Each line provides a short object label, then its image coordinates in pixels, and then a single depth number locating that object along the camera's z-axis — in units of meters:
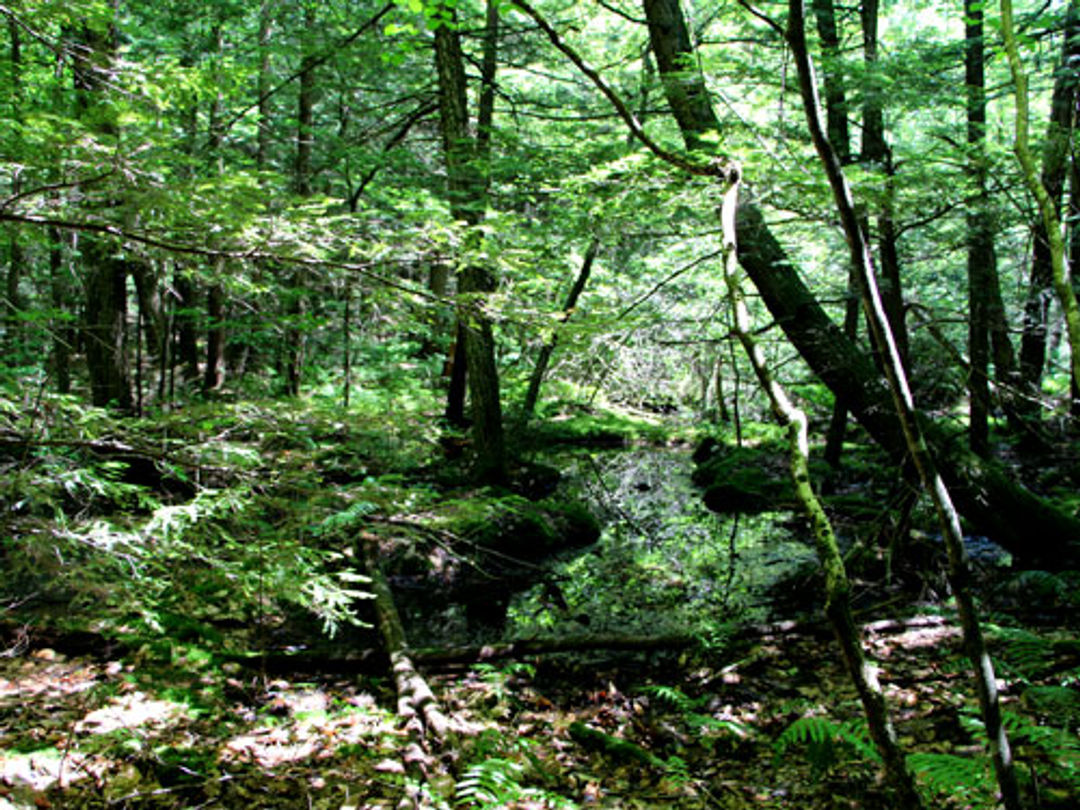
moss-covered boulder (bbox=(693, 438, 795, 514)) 10.48
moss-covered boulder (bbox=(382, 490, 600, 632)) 6.63
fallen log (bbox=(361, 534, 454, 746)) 3.72
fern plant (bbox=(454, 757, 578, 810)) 2.61
